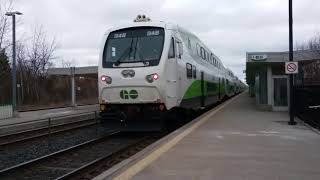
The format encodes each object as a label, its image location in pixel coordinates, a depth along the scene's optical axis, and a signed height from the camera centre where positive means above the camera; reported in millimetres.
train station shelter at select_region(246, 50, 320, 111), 28266 +636
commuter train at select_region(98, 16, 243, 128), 16391 +488
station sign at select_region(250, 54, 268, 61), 27981 +1586
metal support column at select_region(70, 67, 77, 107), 46266 +444
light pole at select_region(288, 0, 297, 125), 20319 +1236
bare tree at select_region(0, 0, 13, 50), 42594 +4750
